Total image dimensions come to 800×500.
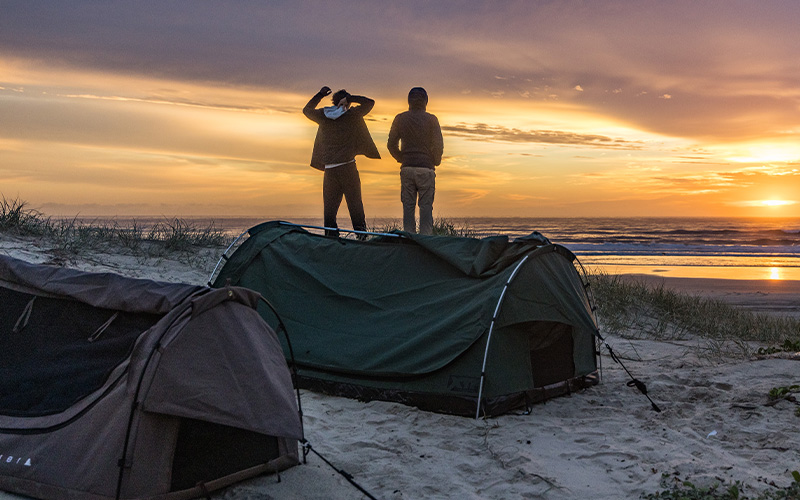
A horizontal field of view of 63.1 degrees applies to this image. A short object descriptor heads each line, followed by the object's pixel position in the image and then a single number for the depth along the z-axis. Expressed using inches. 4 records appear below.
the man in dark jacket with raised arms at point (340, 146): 315.6
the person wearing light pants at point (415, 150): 337.4
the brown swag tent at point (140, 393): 124.8
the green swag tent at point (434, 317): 199.2
